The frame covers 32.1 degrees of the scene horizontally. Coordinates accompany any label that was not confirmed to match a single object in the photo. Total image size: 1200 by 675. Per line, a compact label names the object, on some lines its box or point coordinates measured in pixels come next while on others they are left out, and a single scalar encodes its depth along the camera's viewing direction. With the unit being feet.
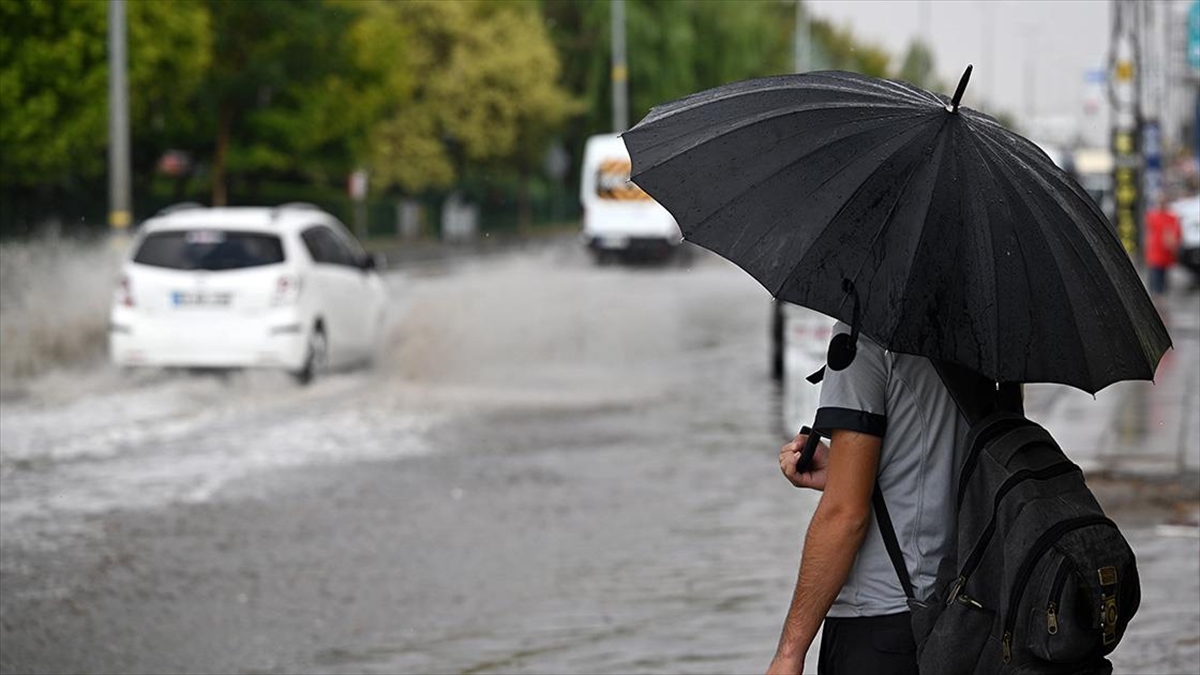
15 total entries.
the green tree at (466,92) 201.46
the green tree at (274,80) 136.77
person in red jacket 98.99
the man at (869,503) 12.05
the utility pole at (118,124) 76.84
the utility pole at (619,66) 196.34
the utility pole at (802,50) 266.77
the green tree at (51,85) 78.28
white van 152.15
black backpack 10.93
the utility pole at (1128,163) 117.19
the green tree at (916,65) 304.89
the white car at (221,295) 57.47
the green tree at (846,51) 376.07
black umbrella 11.92
